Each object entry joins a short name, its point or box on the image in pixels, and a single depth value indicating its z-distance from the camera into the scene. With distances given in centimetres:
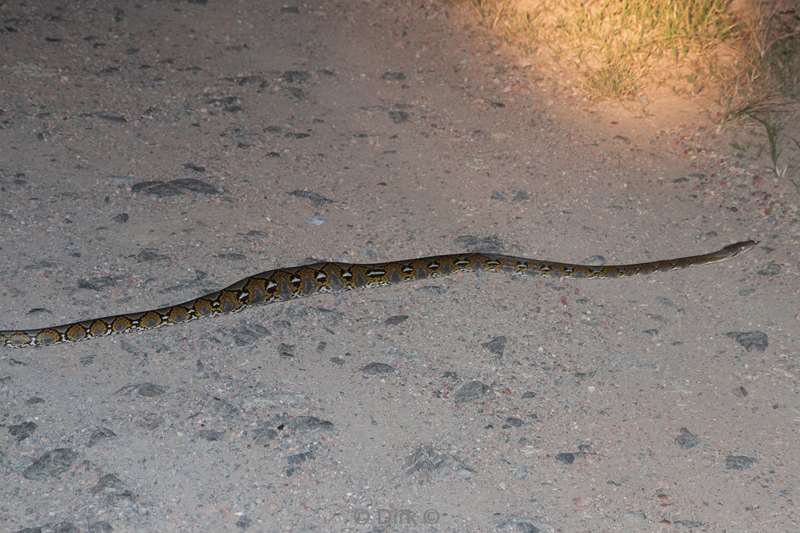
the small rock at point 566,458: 510
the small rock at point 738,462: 514
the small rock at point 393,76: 955
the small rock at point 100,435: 492
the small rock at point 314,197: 758
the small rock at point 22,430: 489
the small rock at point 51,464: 465
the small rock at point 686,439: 529
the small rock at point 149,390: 530
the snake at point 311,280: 574
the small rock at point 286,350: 582
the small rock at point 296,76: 935
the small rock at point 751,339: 621
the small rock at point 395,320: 627
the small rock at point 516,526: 461
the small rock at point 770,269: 708
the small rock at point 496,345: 604
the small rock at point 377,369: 573
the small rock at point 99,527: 436
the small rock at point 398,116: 889
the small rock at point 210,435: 502
